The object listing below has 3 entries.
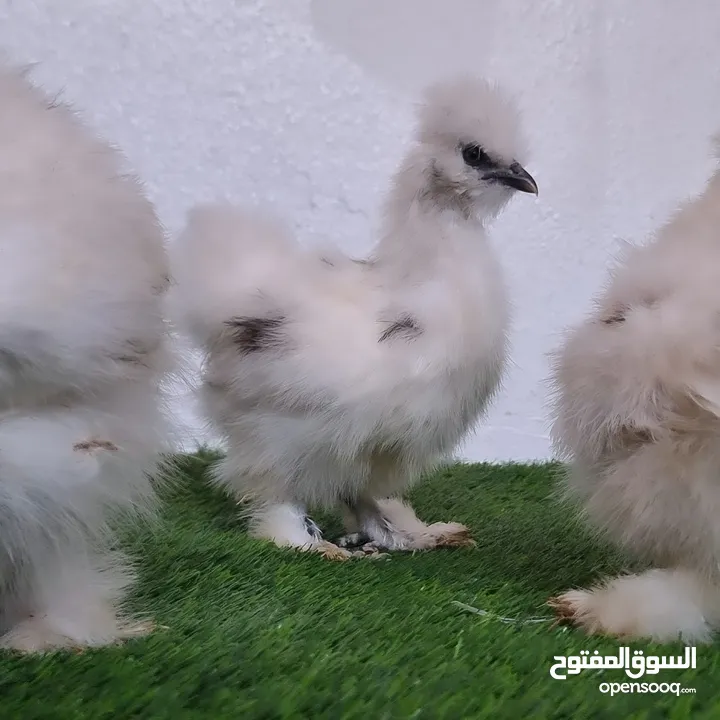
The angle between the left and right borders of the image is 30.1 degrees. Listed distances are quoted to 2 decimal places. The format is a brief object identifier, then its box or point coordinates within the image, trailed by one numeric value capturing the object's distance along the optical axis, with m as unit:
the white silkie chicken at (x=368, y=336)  0.57
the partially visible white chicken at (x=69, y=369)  0.44
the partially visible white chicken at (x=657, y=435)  0.47
